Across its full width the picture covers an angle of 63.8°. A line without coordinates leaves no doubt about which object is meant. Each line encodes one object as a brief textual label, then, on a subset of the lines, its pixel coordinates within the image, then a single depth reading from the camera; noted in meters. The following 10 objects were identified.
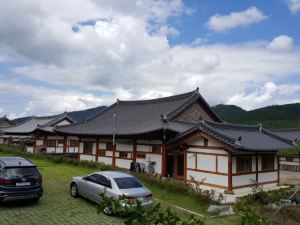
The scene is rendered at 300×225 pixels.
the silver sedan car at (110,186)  10.10
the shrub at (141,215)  3.15
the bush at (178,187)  12.89
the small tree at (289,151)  16.37
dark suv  9.98
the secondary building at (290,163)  27.53
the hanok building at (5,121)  53.91
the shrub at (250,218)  3.44
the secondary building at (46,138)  33.83
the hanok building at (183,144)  15.78
